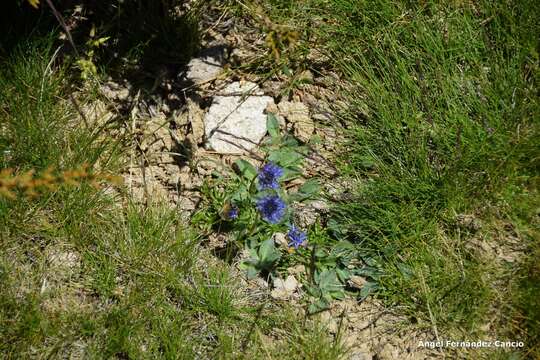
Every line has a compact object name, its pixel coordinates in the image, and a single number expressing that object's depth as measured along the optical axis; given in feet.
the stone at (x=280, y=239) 8.95
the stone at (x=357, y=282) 8.63
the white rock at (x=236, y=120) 9.94
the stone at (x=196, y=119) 10.04
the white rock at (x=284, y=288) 8.62
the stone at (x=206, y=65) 10.46
